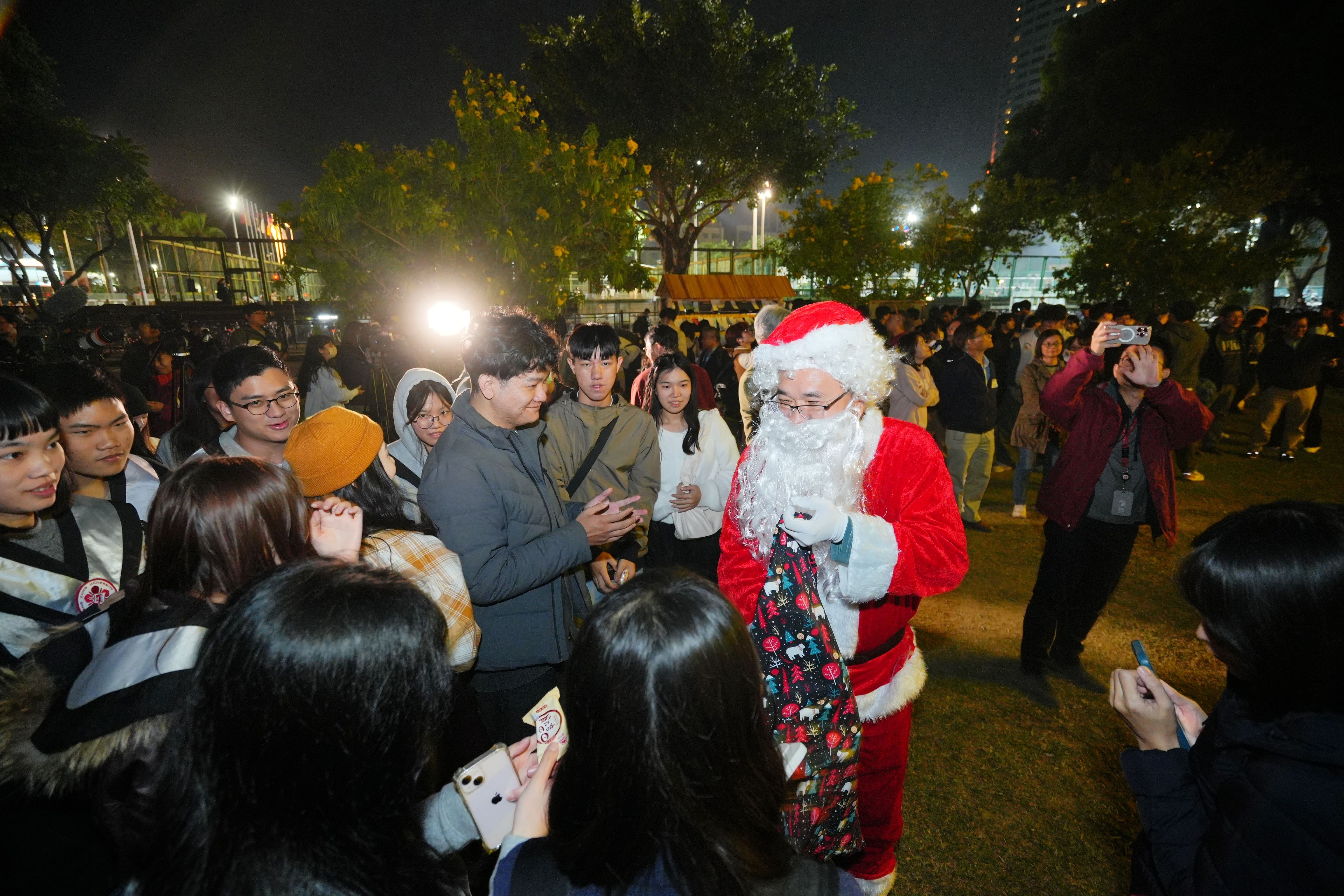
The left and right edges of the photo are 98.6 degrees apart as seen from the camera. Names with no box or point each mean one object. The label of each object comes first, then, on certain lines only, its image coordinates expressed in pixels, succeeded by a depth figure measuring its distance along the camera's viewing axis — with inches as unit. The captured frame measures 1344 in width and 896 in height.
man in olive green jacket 126.3
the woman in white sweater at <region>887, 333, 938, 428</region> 216.2
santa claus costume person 81.3
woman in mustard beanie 78.1
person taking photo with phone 124.0
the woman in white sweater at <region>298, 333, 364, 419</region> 228.1
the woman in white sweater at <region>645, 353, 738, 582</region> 145.6
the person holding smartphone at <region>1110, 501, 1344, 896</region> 42.1
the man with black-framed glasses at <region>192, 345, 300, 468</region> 103.4
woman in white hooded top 134.4
